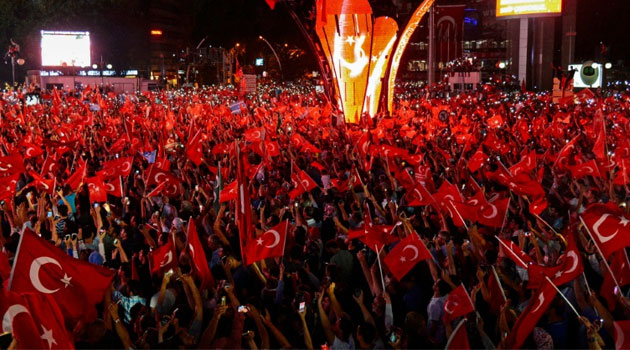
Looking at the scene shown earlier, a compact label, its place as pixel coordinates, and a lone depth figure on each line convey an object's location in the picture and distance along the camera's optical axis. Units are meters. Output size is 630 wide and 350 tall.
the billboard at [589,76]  34.94
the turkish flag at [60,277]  5.37
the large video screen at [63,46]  54.50
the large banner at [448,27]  36.66
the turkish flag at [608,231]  6.29
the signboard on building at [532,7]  45.97
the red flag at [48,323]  4.79
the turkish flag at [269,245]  7.36
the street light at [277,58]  55.81
